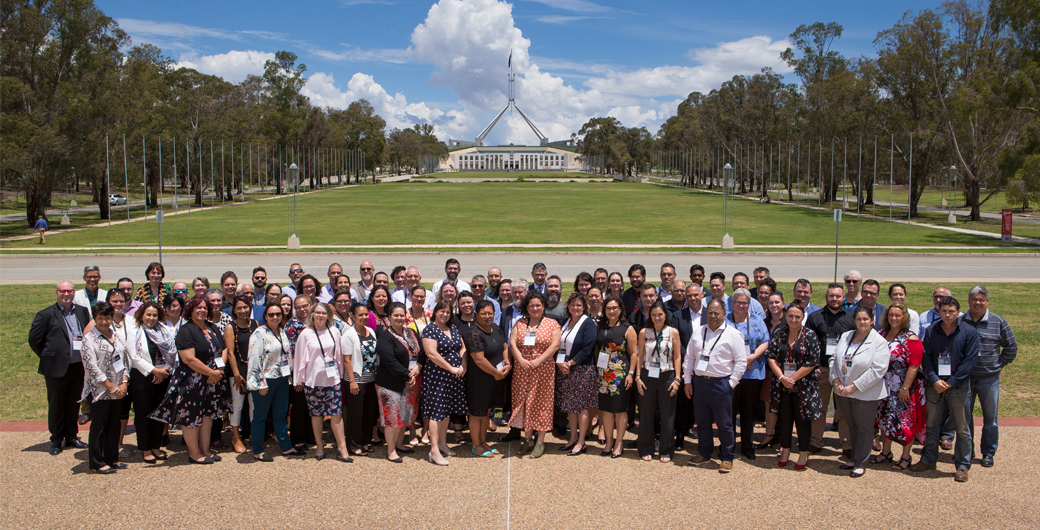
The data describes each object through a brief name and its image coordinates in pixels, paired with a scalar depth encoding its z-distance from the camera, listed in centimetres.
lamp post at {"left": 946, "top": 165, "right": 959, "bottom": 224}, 4119
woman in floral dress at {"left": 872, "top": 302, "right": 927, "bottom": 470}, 676
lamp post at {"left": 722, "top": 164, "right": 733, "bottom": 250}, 2682
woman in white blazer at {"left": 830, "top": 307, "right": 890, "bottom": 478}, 659
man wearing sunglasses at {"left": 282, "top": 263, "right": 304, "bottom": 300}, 970
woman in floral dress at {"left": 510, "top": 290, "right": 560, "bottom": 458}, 729
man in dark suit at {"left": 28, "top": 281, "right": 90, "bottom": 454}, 723
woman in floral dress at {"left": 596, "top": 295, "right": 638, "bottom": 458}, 725
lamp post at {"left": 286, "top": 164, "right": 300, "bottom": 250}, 2743
